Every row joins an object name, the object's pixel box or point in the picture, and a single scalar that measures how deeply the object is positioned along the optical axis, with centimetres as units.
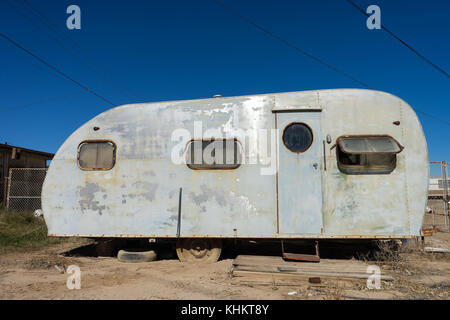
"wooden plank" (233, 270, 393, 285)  477
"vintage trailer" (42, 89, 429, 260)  532
